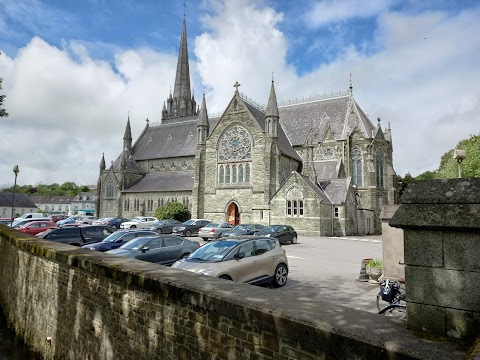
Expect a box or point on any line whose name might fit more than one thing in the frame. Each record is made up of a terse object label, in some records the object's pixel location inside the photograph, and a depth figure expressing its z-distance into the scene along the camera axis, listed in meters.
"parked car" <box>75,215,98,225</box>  37.94
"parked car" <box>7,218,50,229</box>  26.55
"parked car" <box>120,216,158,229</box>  32.09
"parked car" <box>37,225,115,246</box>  16.12
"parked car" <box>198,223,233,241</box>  23.92
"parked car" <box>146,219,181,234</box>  29.25
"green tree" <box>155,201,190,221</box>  39.16
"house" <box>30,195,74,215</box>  132.38
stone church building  33.78
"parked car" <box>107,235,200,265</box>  11.70
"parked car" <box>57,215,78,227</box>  35.94
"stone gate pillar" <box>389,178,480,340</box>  2.65
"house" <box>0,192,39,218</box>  76.82
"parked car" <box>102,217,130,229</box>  35.44
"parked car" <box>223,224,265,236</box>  21.94
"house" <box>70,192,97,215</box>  121.72
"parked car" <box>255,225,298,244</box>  23.08
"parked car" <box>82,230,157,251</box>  14.21
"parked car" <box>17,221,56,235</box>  23.75
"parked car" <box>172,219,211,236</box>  28.66
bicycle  5.93
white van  38.53
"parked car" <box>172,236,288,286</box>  8.95
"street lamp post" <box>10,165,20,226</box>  25.50
